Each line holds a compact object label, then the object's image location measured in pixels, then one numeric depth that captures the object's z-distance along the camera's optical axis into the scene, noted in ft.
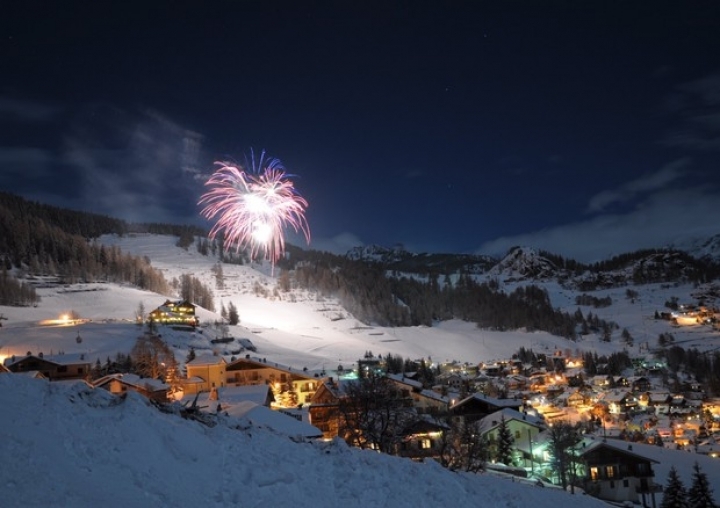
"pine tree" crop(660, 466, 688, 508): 103.96
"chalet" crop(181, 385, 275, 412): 152.76
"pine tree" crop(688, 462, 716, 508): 103.65
